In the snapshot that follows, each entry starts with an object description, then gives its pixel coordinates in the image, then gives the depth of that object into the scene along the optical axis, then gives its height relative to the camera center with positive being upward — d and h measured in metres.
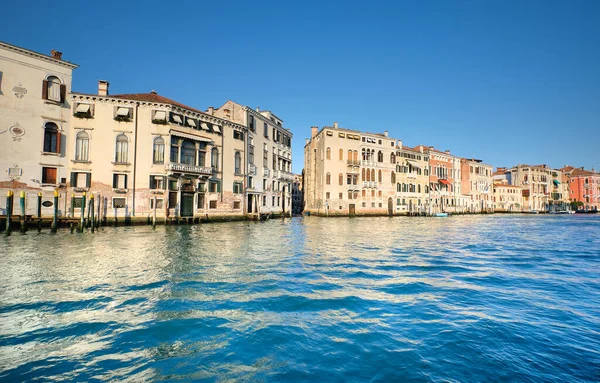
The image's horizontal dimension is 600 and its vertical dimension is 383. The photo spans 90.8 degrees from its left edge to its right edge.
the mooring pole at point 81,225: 17.23 -1.13
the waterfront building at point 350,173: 42.88 +4.94
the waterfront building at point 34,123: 18.56 +5.52
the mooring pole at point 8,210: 15.27 -0.23
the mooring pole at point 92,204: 18.08 +0.11
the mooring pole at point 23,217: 16.17 -0.63
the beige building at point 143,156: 21.67 +3.94
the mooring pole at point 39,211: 16.99 -0.35
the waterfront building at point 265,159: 31.06 +5.51
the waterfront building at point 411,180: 48.41 +4.36
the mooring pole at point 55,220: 16.81 -0.84
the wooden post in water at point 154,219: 20.08 -0.96
